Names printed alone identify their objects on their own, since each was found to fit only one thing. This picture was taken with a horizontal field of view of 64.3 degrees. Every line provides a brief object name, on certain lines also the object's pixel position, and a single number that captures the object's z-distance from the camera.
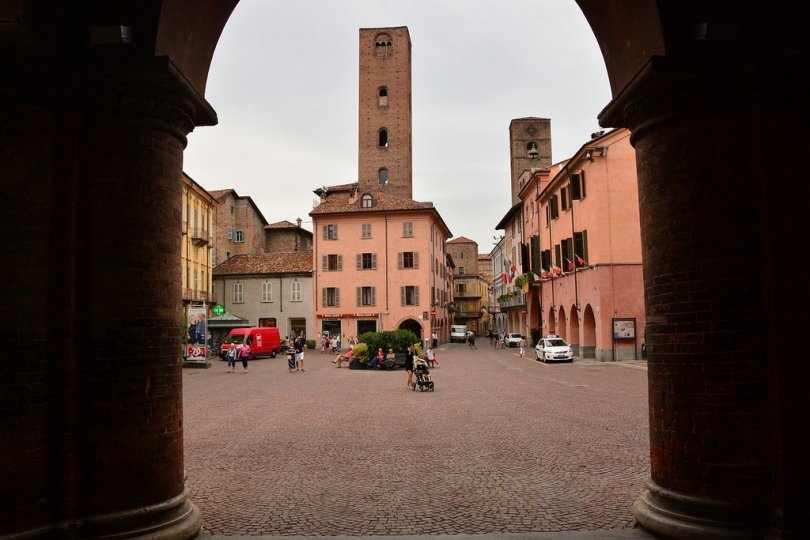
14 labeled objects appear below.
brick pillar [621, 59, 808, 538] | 5.32
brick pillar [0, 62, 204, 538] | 5.12
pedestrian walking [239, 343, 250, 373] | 29.75
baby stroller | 20.09
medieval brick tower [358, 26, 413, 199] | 64.62
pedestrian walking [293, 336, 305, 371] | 29.75
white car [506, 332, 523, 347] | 55.28
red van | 40.59
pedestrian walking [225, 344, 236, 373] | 30.52
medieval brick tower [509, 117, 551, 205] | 80.56
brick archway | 5.20
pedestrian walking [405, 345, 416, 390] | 21.91
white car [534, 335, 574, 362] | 32.75
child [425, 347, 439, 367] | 26.38
